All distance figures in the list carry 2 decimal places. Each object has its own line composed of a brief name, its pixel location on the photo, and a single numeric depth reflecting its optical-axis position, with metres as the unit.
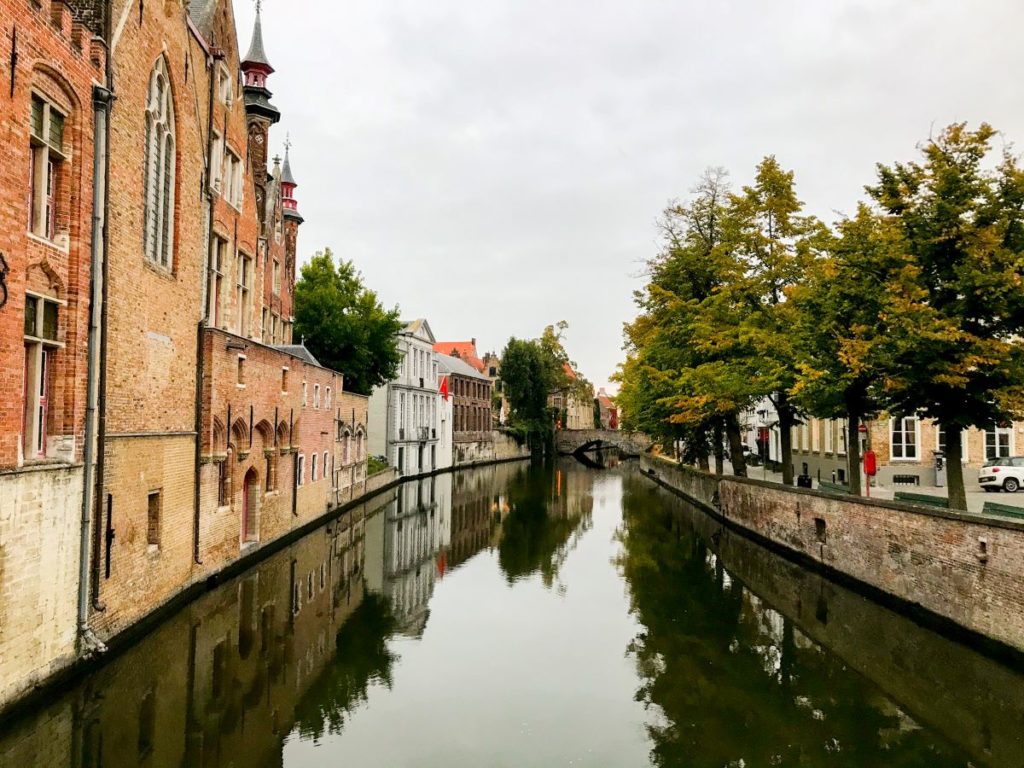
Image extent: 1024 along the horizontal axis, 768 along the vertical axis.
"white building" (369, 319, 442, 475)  49.16
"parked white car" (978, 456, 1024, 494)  27.05
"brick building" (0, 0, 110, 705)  9.38
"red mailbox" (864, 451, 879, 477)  20.90
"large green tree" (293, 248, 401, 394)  41.00
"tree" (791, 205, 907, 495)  17.09
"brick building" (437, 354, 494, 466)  66.06
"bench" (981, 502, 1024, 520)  14.89
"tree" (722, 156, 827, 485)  25.02
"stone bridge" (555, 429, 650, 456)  89.06
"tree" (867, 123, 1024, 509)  15.45
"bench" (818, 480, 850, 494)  22.34
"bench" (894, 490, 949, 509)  18.09
